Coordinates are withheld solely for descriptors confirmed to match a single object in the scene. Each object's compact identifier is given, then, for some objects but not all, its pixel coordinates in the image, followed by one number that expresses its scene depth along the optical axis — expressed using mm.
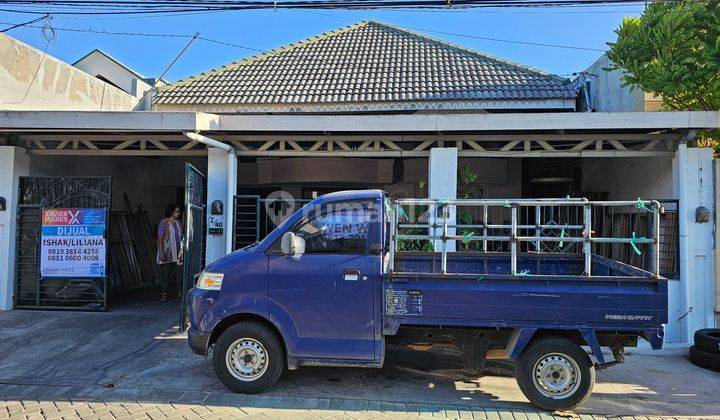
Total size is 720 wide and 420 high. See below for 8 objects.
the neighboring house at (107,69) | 17875
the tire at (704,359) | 5969
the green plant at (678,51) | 6461
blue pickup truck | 4496
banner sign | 8328
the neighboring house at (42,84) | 8867
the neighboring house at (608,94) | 8781
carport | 6996
